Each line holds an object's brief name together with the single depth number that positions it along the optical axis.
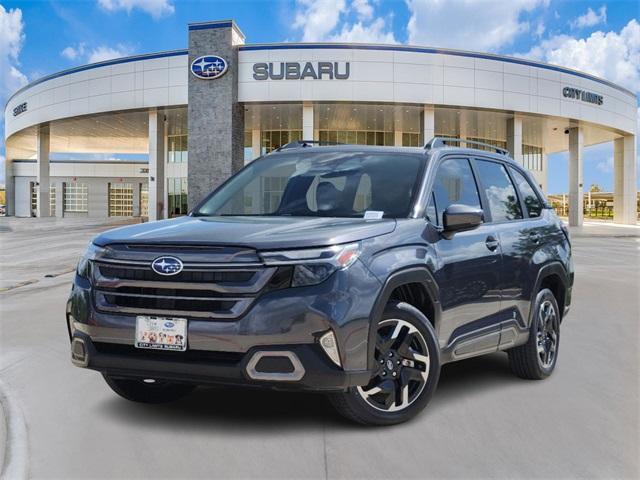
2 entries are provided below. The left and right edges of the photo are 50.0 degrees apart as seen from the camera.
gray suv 3.72
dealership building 38.91
